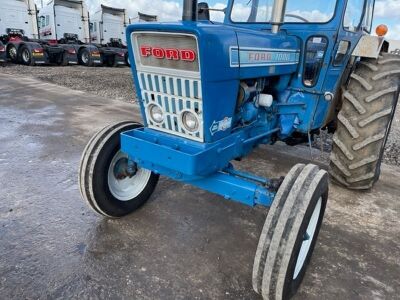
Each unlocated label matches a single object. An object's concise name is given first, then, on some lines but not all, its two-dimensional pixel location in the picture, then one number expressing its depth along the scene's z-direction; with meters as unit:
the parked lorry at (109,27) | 18.16
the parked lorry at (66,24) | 15.69
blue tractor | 1.99
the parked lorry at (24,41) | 13.47
